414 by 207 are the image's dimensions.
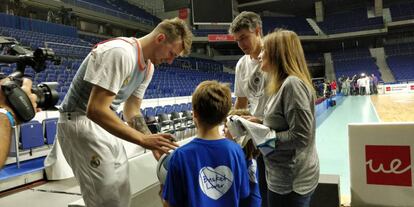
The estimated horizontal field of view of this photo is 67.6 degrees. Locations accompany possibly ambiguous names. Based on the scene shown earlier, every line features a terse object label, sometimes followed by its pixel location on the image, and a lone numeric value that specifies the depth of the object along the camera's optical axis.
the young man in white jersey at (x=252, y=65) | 2.16
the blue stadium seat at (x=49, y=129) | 4.91
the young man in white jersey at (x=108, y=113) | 1.39
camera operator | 0.99
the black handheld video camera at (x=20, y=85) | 1.04
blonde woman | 1.49
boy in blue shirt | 1.25
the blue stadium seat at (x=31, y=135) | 4.46
